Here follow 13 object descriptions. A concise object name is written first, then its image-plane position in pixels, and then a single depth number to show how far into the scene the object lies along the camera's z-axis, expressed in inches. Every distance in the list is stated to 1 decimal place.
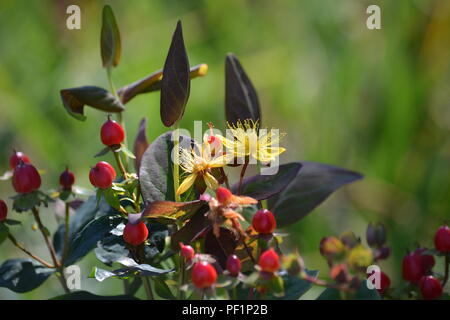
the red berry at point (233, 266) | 18.2
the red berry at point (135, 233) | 18.8
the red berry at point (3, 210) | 19.9
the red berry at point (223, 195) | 18.3
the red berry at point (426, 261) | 19.8
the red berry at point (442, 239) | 19.6
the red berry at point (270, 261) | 17.9
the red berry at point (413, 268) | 19.6
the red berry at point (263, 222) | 18.7
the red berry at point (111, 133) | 19.9
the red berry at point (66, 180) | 20.5
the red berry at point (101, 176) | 19.2
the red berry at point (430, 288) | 18.9
